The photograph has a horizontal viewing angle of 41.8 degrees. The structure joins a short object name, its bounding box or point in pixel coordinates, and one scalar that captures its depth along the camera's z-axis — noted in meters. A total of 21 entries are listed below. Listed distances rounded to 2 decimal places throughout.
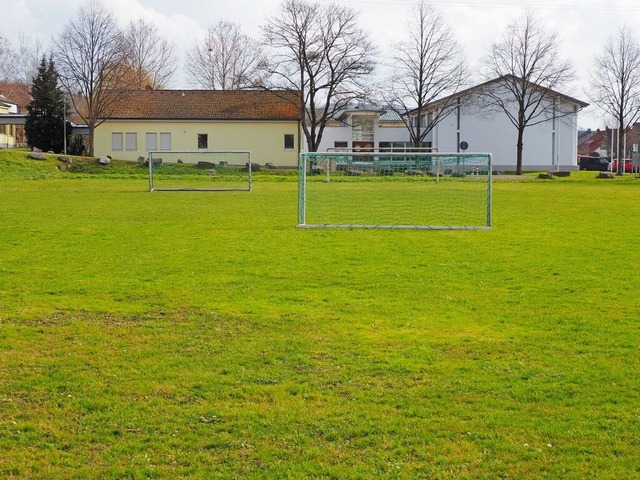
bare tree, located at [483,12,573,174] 64.38
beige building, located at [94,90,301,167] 64.50
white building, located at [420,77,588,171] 70.81
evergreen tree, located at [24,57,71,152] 60.19
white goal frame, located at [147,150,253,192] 35.38
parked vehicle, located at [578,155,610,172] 77.81
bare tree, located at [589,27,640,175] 61.41
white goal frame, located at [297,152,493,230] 19.27
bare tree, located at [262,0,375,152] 61.31
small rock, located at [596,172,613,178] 53.29
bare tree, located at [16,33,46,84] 82.31
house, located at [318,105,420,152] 77.94
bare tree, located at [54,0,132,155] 61.47
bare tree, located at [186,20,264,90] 81.25
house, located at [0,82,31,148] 65.12
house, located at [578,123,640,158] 113.16
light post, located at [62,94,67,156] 57.97
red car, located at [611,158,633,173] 76.12
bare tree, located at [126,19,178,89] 78.31
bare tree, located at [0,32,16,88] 74.06
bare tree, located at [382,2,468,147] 65.31
